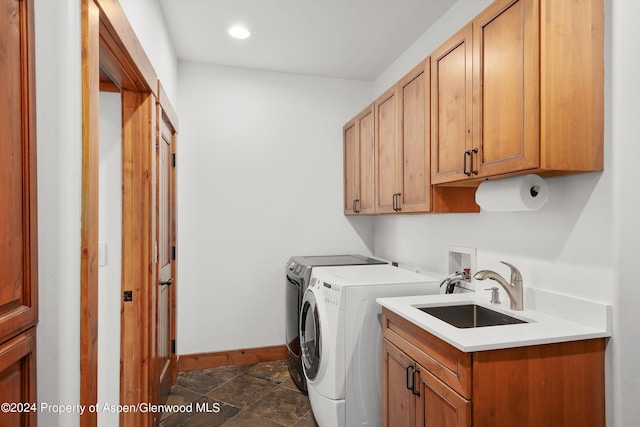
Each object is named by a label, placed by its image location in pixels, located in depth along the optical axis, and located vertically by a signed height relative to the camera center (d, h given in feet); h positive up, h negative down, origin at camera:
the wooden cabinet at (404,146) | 6.95 +1.38
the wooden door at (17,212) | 2.67 -0.01
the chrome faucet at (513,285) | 5.61 -1.16
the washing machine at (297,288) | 8.90 -2.04
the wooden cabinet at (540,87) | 4.38 +1.56
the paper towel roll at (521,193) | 4.97 +0.24
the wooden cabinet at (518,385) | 4.24 -2.12
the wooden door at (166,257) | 7.59 -1.11
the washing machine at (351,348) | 6.81 -2.61
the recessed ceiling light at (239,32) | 8.67 +4.31
